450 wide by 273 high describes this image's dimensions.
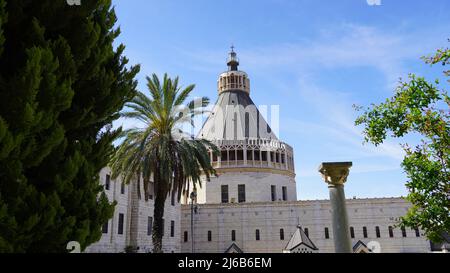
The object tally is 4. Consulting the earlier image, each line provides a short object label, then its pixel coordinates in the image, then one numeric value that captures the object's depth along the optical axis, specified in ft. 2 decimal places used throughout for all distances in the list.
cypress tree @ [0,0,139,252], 23.13
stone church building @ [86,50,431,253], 111.34
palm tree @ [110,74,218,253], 63.05
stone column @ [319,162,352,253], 37.47
